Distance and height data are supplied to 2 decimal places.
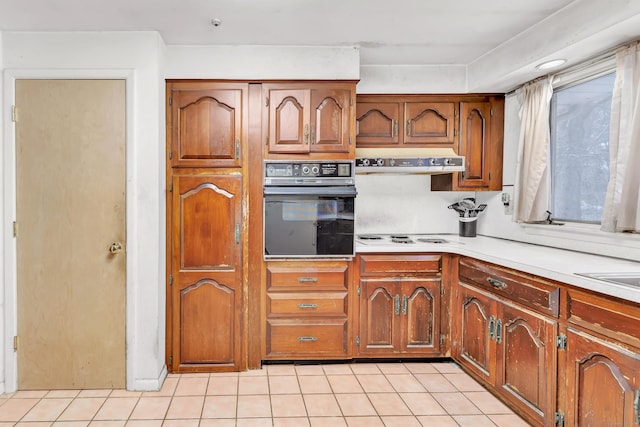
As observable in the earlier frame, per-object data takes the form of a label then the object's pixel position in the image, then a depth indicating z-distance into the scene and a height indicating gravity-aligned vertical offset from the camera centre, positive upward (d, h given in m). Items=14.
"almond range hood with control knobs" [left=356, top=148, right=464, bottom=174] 3.19 +0.35
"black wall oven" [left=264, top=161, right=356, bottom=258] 2.93 -0.01
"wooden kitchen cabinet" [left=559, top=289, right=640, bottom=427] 1.61 -0.65
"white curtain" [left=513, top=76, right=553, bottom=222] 2.86 +0.39
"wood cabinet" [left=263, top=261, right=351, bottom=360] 3.00 -0.75
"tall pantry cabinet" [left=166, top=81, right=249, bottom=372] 2.91 -0.06
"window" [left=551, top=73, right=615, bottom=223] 2.59 +0.40
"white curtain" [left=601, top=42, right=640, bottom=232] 2.17 +0.34
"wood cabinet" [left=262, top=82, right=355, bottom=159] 2.96 +0.65
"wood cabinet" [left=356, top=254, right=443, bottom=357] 3.05 -0.71
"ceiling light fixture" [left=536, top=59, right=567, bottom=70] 2.57 +0.93
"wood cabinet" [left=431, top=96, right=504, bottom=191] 3.42 +0.54
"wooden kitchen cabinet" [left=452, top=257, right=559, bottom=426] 2.05 -0.74
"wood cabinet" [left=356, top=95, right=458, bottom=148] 3.39 +0.72
